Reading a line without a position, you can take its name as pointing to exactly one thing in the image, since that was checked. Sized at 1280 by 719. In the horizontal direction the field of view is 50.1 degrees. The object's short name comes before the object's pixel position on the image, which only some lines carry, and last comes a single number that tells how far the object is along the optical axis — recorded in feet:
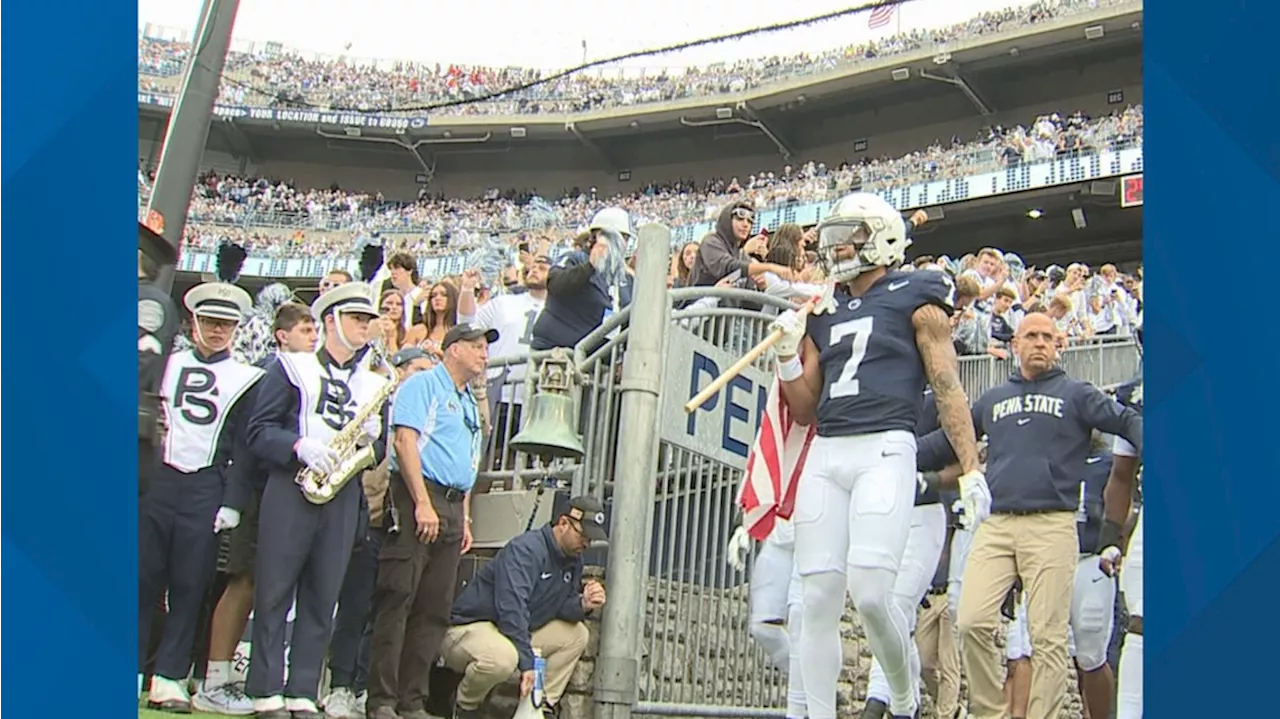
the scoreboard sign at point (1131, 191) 74.28
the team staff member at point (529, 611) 20.88
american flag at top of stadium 106.93
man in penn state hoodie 19.39
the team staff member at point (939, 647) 26.40
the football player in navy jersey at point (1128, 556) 19.32
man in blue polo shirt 20.31
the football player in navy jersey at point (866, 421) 16.56
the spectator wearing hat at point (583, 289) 26.50
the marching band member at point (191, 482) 18.17
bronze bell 23.16
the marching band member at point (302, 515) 17.80
